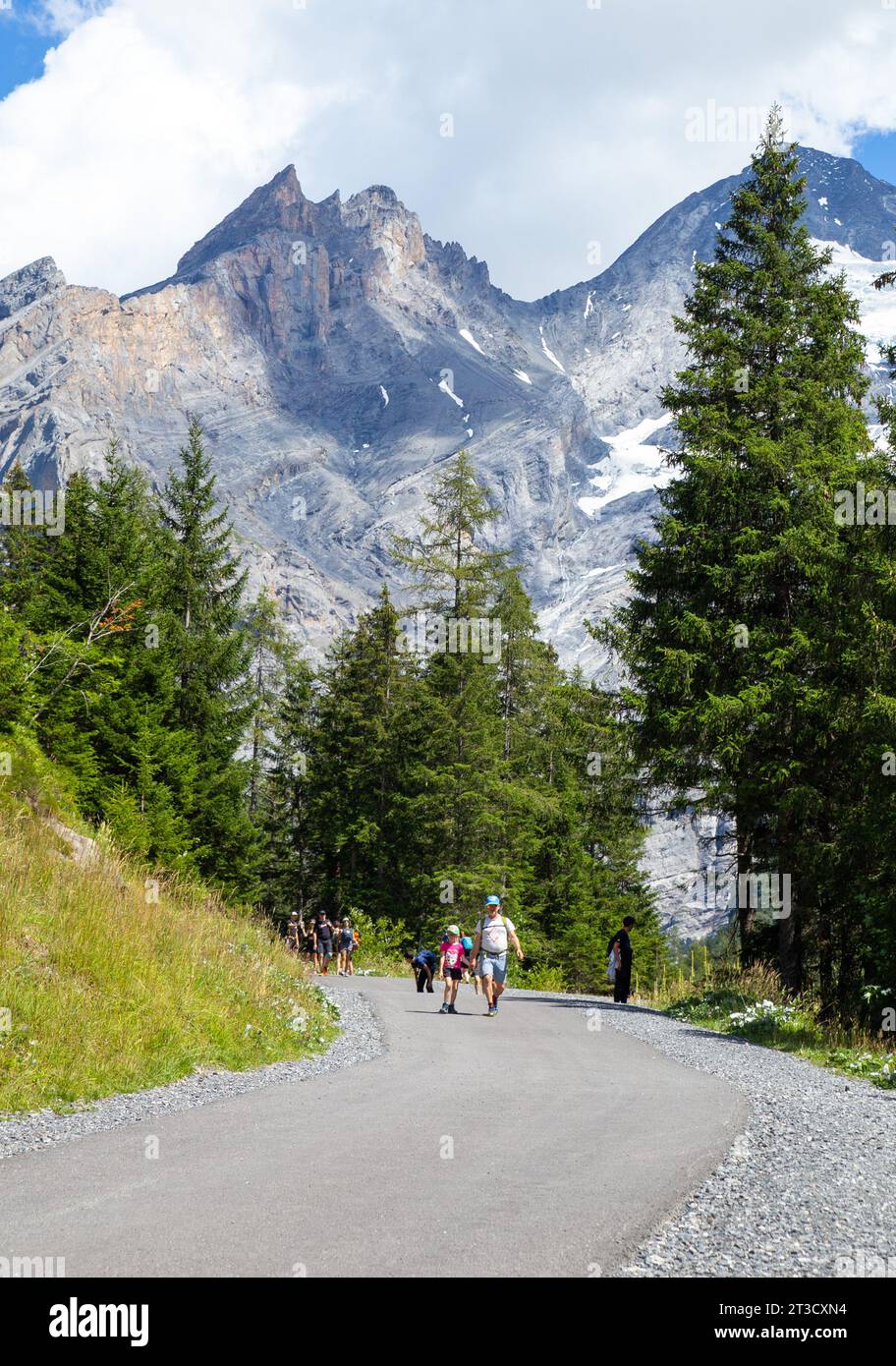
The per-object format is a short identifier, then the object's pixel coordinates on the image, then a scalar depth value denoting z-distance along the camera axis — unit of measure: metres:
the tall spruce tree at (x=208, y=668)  40.44
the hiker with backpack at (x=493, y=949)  18.44
